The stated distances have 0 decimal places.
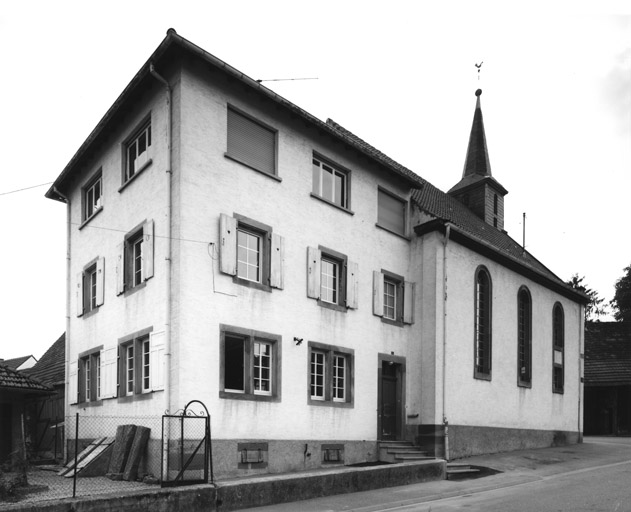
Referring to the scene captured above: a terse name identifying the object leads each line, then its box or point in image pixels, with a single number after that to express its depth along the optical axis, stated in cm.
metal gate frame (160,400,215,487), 1161
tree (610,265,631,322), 4774
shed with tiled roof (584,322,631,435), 3272
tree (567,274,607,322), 6097
